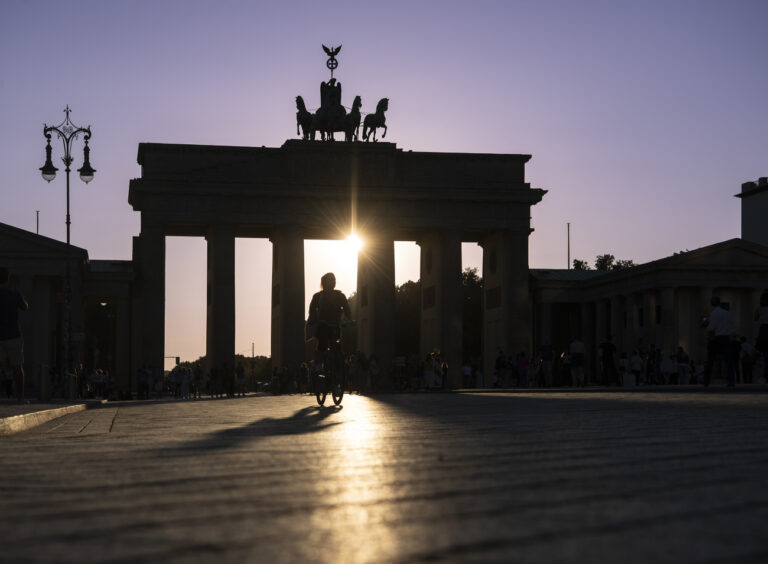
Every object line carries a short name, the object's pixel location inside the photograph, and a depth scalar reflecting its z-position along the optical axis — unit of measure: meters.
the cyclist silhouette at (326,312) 18.59
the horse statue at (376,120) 73.56
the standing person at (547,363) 58.12
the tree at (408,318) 107.50
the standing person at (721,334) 26.20
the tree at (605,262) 143.38
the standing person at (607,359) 46.38
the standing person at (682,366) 54.00
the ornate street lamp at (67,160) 42.34
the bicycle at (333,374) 18.84
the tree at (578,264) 146.12
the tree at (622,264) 141.88
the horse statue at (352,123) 73.00
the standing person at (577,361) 44.91
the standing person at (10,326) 18.61
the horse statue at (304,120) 72.50
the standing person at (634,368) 49.41
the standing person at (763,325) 23.86
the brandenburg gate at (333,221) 68.62
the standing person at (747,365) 46.59
